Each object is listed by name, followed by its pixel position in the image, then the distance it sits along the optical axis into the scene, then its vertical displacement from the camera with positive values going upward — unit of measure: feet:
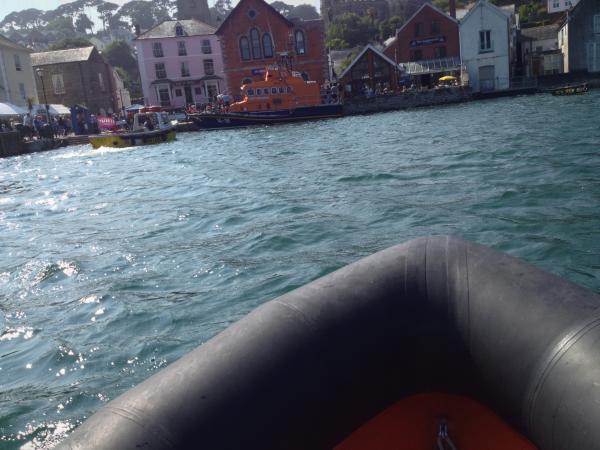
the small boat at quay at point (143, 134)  96.48 -2.09
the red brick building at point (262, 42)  158.51 +16.84
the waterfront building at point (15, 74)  135.74 +13.78
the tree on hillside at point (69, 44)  231.30 +32.94
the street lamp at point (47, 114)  130.84 +3.51
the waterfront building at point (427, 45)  157.79 +11.75
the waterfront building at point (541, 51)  160.70 +7.36
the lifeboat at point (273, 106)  127.24 -0.02
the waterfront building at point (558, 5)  211.41 +24.63
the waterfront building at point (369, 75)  152.25 +5.32
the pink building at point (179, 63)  177.99 +15.56
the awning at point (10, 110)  105.09 +4.25
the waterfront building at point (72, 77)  165.37 +14.03
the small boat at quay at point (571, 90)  122.21 -3.13
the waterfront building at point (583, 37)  147.13 +8.88
